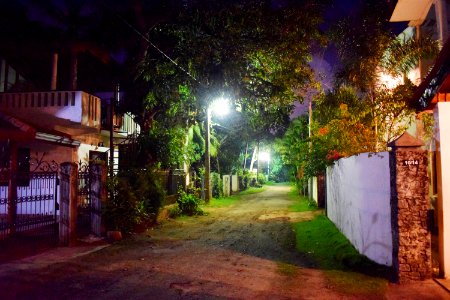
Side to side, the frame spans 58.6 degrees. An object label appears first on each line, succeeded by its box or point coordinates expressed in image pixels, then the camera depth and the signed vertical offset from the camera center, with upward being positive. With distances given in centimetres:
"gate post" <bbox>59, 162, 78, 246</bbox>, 1059 -83
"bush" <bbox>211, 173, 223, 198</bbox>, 2841 -93
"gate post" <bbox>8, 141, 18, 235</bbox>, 1041 -69
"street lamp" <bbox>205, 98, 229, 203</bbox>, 2378 +122
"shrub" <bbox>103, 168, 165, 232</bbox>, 1216 -91
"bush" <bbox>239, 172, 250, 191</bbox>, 4141 -94
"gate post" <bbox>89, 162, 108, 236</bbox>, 1174 -66
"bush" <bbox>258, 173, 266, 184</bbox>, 5588 -102
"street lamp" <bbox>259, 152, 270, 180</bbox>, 6141 +261
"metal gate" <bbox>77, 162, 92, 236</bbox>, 1195 -89
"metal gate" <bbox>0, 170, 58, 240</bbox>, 1042 -115
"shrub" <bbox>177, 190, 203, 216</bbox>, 1869 -152
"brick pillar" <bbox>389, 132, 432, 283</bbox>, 695 -69
